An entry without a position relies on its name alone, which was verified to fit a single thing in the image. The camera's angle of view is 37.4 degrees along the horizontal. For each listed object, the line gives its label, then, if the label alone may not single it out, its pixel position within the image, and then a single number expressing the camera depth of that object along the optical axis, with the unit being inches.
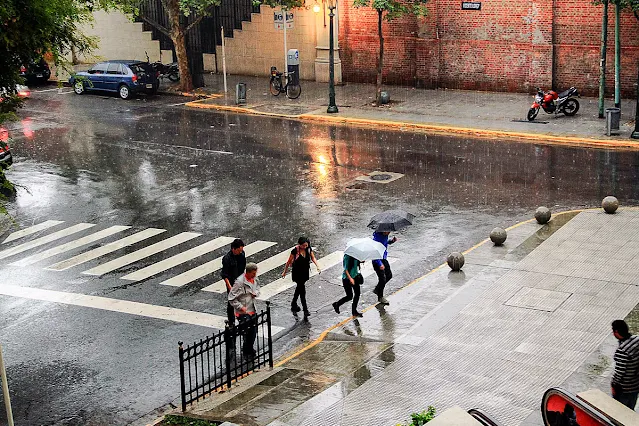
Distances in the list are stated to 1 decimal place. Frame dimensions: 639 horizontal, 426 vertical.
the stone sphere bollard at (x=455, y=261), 681.0
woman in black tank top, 615.8
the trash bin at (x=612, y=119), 1103.0
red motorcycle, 1221.7
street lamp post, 1321.4
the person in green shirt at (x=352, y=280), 611.2
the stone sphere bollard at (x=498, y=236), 735.1
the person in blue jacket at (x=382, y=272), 626.8
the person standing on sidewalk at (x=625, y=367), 419.5
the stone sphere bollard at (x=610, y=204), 794.2
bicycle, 1464.1
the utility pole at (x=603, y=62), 1151.8
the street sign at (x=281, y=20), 1536.7
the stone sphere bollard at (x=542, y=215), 780.3
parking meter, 1503.4
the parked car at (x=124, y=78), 1535.4
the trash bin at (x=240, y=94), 1429.6
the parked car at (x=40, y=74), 1697.8
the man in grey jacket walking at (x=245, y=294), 555.5
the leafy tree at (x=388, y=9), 1302.9
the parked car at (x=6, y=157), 989.8
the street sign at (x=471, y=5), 1408.7
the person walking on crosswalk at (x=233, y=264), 593.7
